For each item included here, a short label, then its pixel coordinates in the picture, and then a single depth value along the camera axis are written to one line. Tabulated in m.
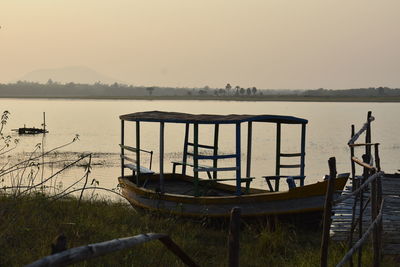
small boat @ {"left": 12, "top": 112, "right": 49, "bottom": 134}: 87.43
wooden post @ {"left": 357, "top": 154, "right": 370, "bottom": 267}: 10.62
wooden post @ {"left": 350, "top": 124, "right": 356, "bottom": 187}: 16.36
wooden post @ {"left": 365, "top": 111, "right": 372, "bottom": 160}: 16.67
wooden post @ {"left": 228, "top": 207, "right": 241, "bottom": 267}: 6.25
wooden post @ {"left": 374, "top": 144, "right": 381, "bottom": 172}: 12.96
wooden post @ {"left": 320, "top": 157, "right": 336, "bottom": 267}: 7.95
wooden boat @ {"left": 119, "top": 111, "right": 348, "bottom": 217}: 17.65
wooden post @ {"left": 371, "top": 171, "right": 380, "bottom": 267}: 9.12
